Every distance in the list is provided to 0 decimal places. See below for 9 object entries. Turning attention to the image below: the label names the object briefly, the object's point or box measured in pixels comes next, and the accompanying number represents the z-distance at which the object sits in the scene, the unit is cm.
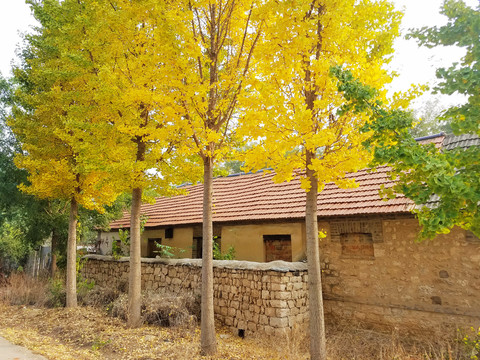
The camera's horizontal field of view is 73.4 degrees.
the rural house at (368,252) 703
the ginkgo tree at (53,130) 932
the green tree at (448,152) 350
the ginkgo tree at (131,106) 719
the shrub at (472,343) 580
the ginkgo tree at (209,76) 612
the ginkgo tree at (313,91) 530
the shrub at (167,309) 796
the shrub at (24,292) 1088
